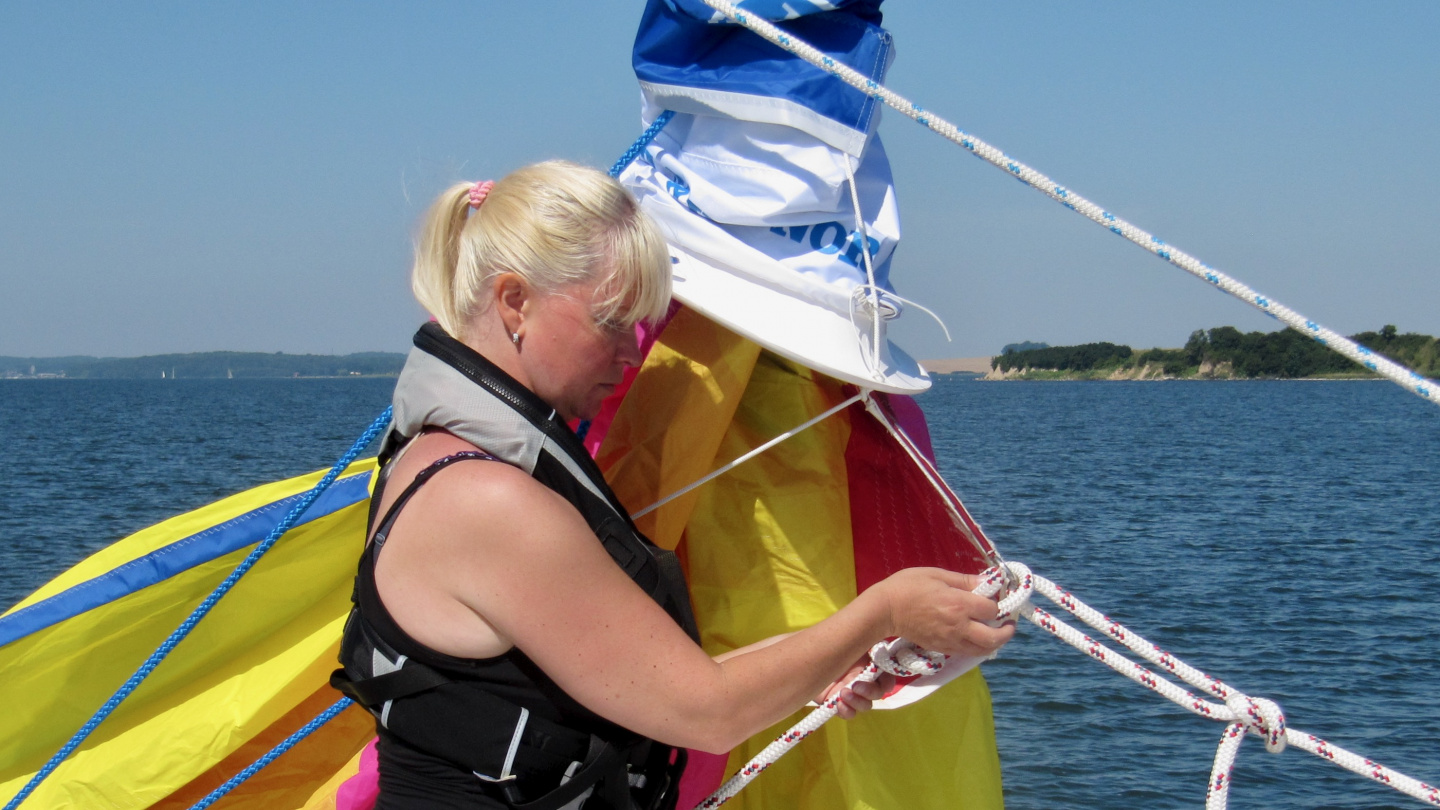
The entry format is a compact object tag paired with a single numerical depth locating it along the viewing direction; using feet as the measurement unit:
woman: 8.77
